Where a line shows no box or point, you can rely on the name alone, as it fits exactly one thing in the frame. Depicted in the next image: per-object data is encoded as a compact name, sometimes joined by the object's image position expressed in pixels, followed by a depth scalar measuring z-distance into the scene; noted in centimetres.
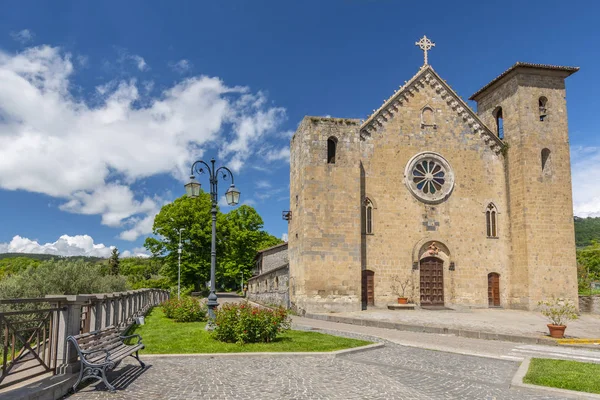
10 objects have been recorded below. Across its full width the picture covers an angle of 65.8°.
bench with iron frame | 745
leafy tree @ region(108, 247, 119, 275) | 6481
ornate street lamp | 1492
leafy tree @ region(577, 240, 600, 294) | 6281
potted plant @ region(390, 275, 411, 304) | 2555
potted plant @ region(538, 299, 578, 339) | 1527
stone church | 2439
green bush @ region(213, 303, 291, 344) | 1252
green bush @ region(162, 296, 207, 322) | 1823
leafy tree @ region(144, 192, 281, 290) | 4497
